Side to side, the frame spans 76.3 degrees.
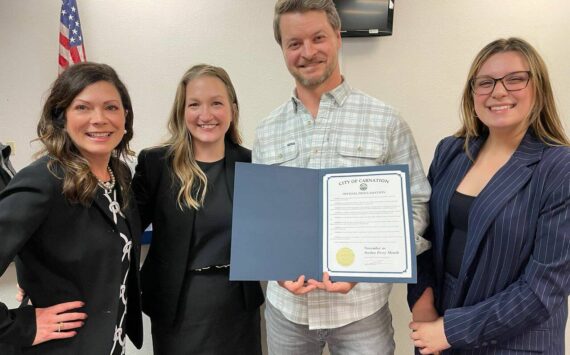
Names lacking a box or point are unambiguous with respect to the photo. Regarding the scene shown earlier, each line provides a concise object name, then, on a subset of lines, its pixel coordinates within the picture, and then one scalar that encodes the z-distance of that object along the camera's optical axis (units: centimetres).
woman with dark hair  113
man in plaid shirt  140
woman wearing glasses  113
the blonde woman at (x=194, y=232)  155
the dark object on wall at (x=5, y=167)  174
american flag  232
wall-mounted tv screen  221
